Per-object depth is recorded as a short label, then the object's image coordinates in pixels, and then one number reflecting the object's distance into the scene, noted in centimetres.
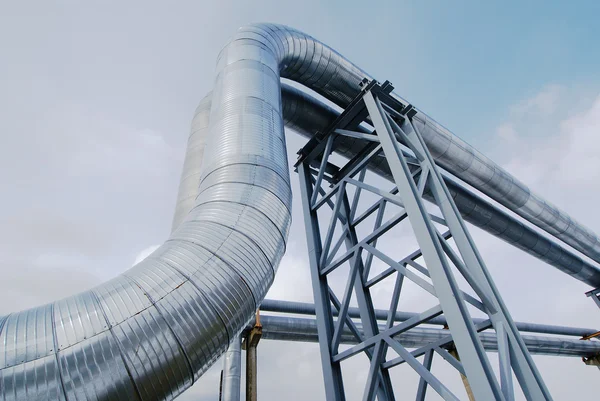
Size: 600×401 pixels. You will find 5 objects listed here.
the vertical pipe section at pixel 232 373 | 589
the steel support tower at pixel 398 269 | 319
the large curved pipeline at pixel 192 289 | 180
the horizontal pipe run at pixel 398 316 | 872
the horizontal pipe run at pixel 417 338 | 852
